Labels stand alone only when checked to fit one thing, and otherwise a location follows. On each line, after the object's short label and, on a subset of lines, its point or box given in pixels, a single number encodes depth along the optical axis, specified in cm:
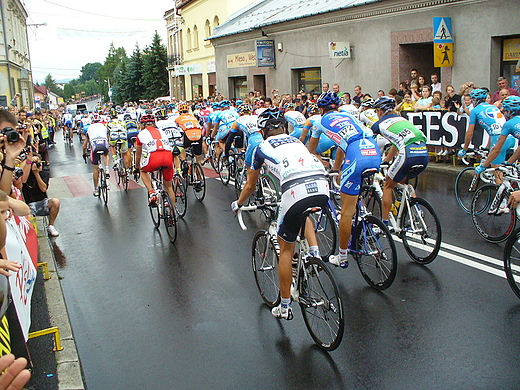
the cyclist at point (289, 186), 479
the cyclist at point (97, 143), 1235
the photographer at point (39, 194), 847
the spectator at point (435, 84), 1648
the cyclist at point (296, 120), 1120
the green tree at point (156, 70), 6134
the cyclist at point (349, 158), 618
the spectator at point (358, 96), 1856
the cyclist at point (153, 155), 895
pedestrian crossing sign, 1734
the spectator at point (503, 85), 1331
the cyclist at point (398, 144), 681
